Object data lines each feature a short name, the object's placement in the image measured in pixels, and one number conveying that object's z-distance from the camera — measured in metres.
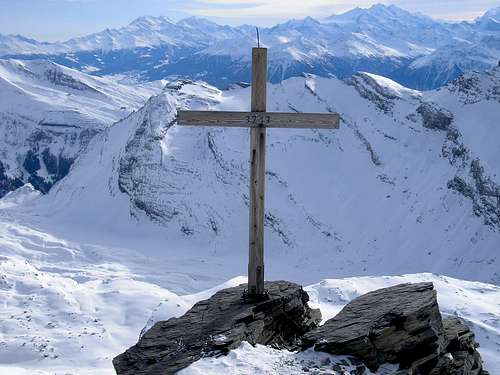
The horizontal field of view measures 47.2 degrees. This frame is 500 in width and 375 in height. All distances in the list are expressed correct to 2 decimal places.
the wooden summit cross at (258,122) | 12.49
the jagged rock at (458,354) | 11.69
